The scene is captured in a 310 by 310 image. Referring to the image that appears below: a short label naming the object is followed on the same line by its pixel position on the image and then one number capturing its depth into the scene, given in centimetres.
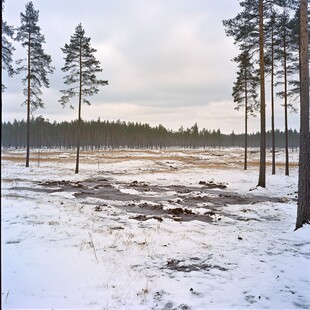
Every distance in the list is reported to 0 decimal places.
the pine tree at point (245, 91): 2834
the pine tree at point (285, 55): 1994
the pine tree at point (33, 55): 2472
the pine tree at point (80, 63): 2478
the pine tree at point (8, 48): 1823
